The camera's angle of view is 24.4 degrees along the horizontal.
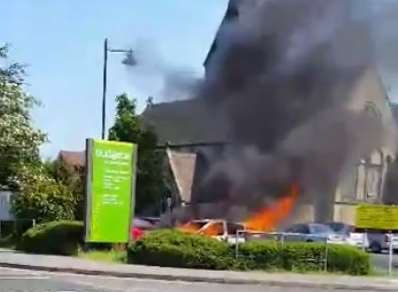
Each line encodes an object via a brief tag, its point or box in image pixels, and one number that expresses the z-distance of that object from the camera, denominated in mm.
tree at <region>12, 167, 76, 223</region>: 39031
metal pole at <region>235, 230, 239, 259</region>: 27266
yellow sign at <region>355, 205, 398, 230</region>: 29312
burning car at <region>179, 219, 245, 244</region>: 41062
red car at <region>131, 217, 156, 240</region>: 45131
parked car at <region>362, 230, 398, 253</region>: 50250
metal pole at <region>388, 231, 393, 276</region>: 28844
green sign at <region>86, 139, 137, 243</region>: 31031
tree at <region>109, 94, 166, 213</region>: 68056
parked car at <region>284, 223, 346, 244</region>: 44875
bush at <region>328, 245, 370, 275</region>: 27609
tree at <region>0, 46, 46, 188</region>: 46406
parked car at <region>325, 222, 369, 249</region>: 46250
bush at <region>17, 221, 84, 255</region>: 32594
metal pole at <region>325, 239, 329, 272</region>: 27438
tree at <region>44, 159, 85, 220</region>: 41469
